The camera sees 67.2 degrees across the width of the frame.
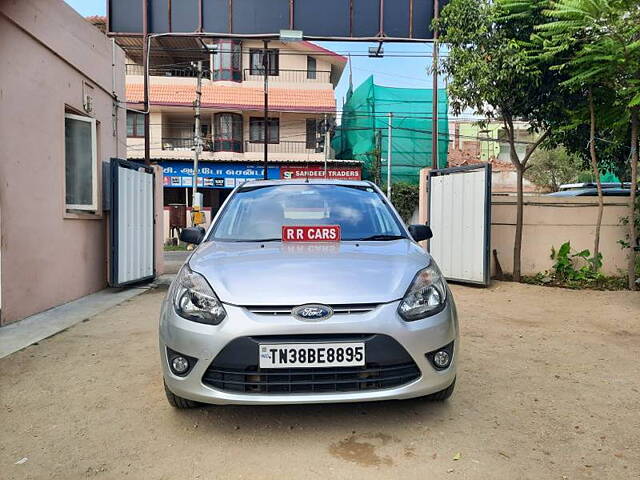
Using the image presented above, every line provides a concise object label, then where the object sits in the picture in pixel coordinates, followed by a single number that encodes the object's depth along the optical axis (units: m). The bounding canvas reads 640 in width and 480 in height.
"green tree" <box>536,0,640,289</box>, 6.28
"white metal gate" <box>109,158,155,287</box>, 7.12
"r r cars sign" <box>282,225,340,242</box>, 3.31
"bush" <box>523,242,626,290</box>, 7.84
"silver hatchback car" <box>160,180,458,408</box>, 2.37
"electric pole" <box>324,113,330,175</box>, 23.92
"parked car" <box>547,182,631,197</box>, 9.90
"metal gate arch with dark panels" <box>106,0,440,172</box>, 9.15
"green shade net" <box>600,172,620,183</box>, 20.26
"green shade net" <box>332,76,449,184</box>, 25.39
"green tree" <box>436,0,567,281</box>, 7.44
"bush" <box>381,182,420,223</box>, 24.94
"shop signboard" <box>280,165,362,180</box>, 24.77
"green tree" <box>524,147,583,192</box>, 30.36
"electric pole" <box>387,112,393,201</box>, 24.52
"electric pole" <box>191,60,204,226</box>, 16.84
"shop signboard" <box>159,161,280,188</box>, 24.41
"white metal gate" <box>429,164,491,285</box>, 7.62
